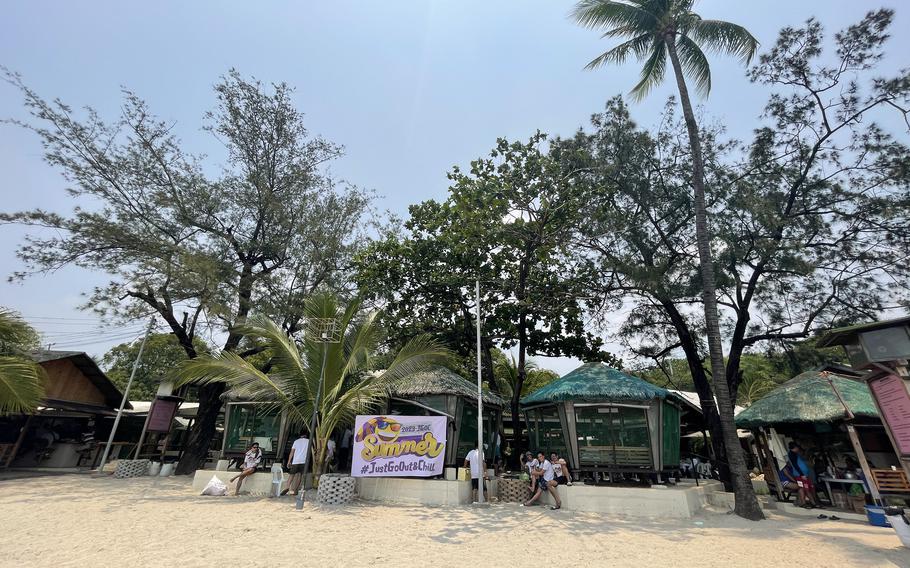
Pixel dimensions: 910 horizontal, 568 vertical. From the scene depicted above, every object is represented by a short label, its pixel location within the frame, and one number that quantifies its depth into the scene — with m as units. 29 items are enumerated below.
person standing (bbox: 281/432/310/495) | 11.25
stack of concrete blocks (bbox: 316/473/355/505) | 9.93
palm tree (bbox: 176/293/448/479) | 11.34
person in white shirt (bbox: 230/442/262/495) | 11.30
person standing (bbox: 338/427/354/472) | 14.29
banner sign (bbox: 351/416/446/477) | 10.70
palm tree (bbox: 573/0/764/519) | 11.09
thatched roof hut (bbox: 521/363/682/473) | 11.20
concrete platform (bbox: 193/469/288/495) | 11.47
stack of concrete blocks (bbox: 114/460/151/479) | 14.73
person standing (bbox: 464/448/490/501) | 11.21
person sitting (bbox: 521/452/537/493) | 10.72
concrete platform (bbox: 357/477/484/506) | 10.40
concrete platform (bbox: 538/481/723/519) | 9.57
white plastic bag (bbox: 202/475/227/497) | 11.18
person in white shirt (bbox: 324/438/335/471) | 11.66
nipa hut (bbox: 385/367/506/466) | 12.31
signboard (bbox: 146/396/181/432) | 16.59
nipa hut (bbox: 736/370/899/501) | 10.88
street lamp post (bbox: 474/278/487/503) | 10.50
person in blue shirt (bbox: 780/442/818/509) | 10.66
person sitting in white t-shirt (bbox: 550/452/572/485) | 10.82
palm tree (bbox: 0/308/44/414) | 9.80
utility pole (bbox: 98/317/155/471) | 15.68
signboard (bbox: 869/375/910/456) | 6.74
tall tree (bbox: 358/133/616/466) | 14.08
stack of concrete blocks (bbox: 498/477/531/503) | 11.09
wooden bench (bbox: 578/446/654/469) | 11.15
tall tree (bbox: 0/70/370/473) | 14.95
